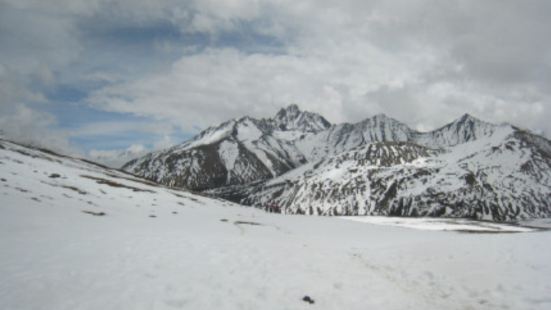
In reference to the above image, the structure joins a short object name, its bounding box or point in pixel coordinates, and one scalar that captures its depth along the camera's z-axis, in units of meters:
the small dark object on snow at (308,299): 13.66
